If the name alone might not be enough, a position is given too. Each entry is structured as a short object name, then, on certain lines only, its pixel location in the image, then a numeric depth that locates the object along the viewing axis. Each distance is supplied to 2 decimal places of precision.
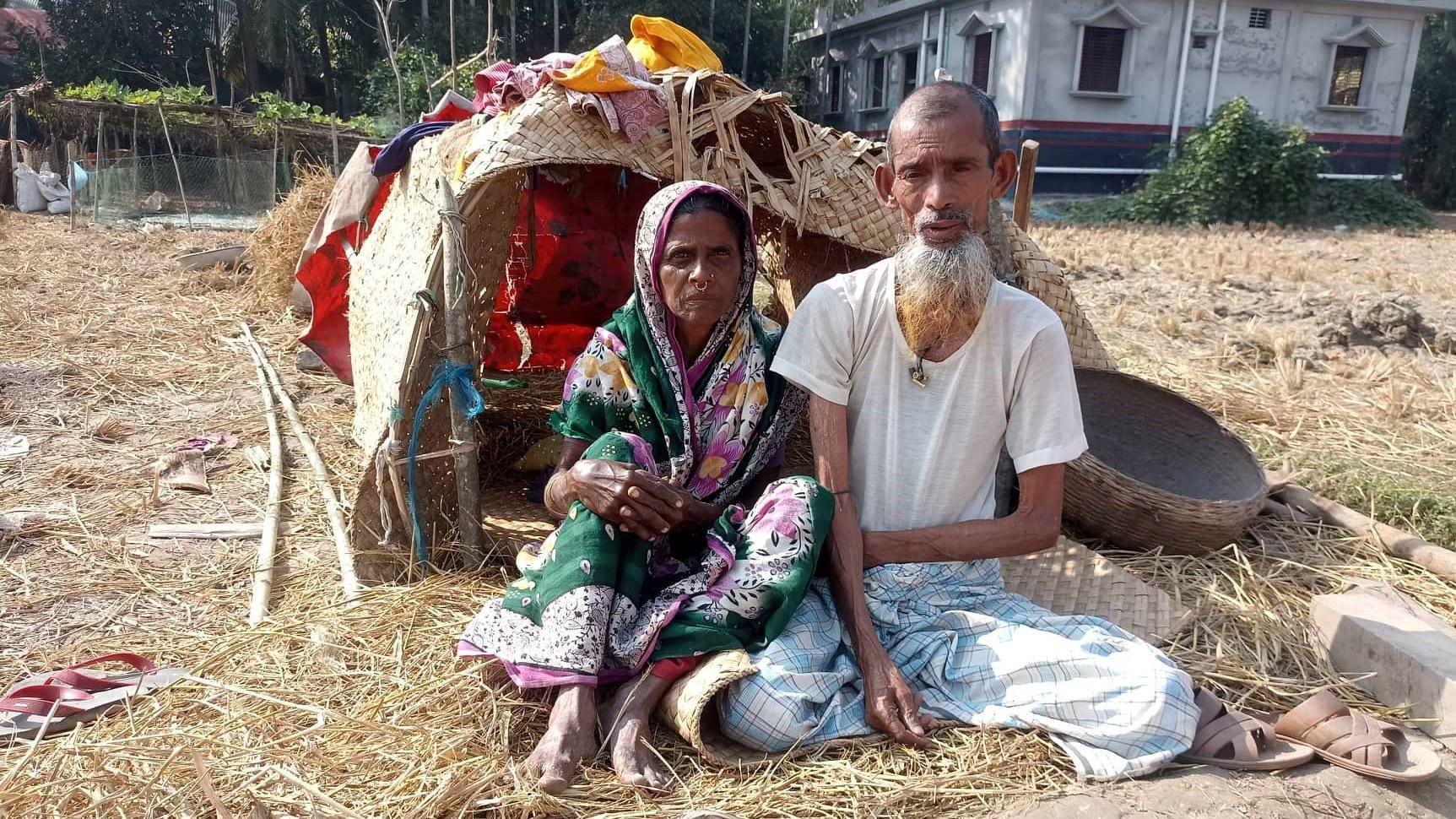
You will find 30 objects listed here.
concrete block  2.33
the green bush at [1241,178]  16.11
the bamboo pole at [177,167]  13.04
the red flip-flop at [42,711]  2.17
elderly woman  2.15
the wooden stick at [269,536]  2.89
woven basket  3.19
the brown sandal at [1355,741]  2.04
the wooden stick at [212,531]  3.49
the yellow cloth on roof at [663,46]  3.44
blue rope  2.96
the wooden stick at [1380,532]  3.16
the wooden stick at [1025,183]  3.98
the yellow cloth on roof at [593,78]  2.84
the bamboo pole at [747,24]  21.98
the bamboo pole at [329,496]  2.94
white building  18.09
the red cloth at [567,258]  4.61
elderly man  2.09
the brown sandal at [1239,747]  2.06
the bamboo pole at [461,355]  2.89
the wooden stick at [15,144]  14.23
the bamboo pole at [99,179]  13.13
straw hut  2.92
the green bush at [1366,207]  17.03
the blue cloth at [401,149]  4.05
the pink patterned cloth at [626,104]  2.88
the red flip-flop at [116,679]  2.32
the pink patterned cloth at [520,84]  3.20
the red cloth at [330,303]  5.42
